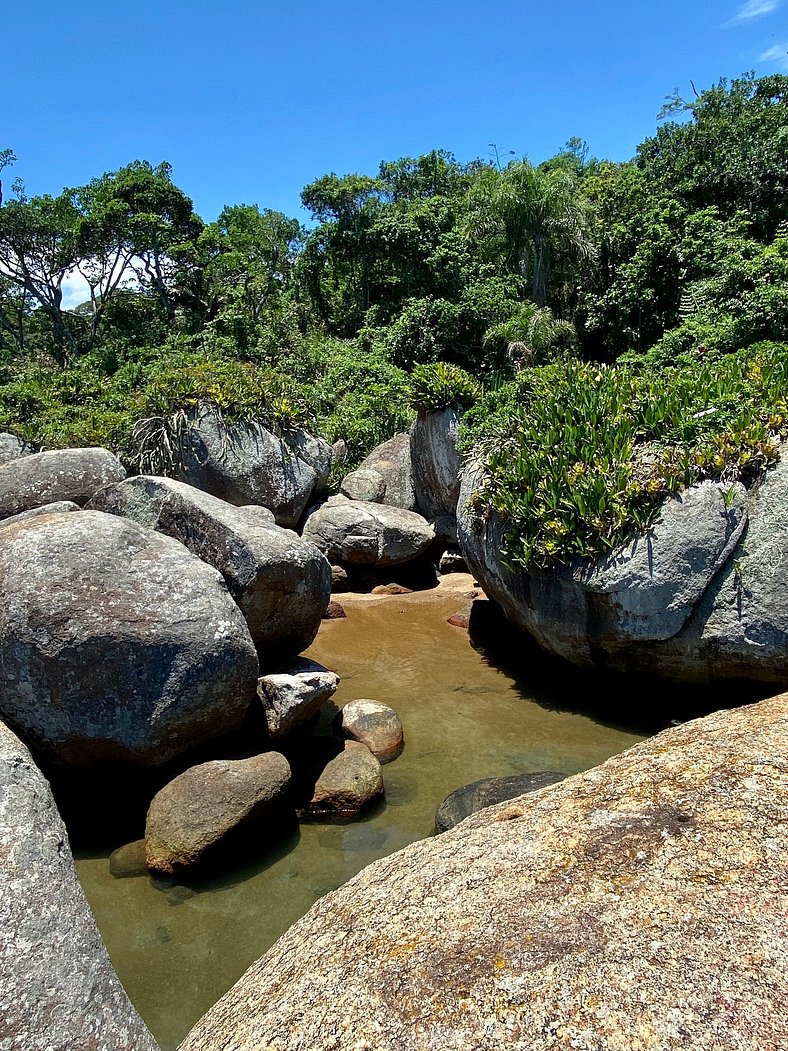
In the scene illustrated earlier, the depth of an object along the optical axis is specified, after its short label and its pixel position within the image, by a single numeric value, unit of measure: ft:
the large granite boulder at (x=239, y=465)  41.34
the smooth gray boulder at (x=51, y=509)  24.01
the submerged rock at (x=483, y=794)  19.35
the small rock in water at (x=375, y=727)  23.81
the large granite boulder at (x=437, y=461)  41.91
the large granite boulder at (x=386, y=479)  46.01
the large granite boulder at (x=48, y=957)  8.56
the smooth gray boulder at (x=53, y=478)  31.31
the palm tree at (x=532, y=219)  62.54
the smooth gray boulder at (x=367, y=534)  40.81
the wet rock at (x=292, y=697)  22.06
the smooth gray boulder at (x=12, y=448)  44.69
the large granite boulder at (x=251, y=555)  23.56
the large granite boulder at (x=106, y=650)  18.89
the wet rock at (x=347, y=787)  20.57
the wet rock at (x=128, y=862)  18.10
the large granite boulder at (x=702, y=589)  23.45
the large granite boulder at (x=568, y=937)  8.41
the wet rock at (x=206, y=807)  17.79
